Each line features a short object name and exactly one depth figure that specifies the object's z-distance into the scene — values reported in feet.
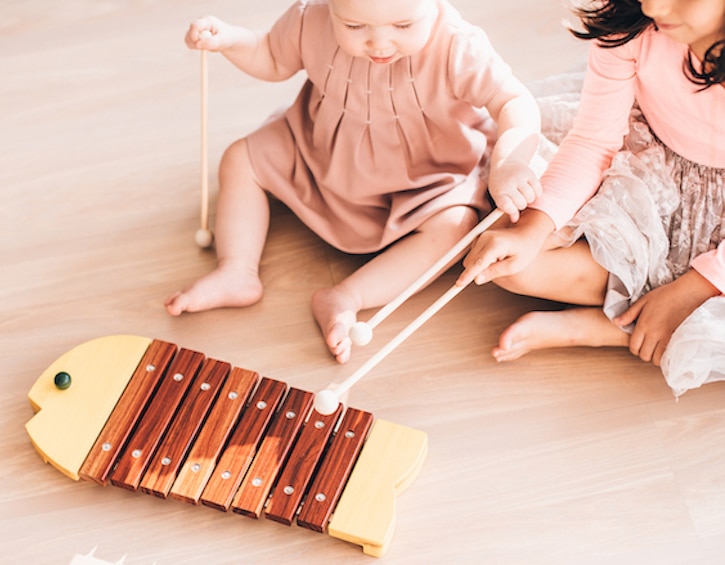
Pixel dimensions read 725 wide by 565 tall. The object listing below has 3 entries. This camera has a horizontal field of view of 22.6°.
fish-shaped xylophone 5.51
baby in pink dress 5.76
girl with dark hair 5.63
